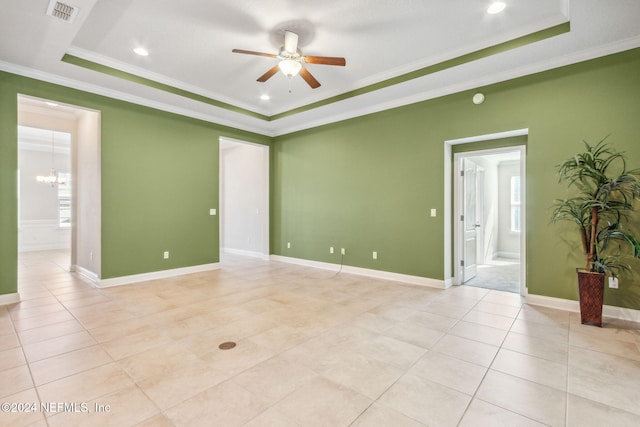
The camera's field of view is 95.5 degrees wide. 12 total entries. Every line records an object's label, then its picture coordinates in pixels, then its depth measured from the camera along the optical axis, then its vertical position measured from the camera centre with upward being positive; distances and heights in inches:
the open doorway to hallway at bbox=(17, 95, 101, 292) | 194.4 +22.2
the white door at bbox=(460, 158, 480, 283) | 194.7 -3.2
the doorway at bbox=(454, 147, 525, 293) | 189.9 -5.0
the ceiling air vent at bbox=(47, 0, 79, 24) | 105.2 +75.8
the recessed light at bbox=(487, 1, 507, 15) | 112.3 +81.1
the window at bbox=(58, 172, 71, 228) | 356.2 +13.8
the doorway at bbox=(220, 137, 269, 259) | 283.9 +15.2
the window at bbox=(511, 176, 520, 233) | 313.0 +9.4
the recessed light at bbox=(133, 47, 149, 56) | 145.8 +82.6
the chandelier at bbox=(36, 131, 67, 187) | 314.3 +40.6
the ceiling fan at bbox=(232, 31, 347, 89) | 127.6 +68.9
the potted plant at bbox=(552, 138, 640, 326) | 121.5 -0.2
